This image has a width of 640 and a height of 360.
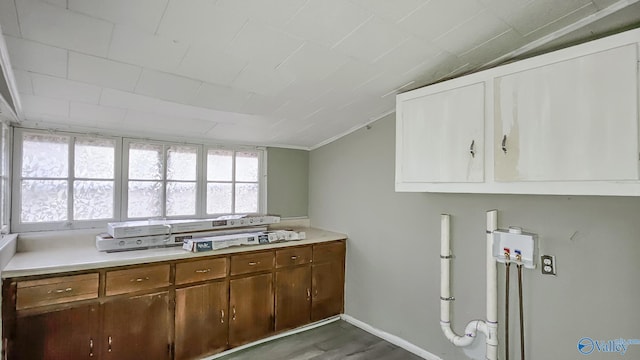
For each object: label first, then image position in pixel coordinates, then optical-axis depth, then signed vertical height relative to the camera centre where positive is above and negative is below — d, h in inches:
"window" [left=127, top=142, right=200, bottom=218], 113.6 +0.6
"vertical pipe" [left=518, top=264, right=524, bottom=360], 81.8 -33.4
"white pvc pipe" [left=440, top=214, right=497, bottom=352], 96.5 -28.5
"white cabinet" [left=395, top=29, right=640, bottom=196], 59.8 +13.0
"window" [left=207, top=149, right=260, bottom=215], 131.4 +0.5
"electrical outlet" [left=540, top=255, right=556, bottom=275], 79.0 -19.2
